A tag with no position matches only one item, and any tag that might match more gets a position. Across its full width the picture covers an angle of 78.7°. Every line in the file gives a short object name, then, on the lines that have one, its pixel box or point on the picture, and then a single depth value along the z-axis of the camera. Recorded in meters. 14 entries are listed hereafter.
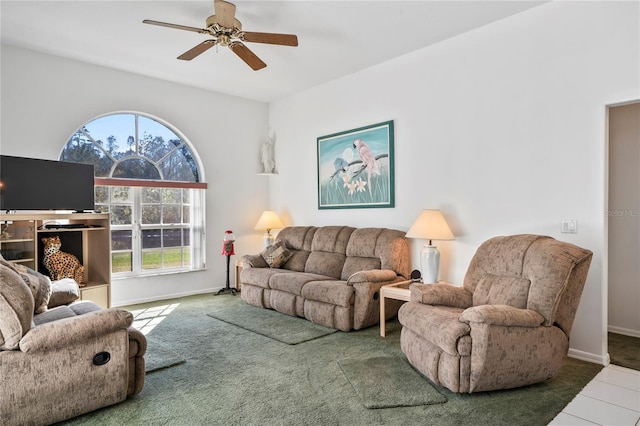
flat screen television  3.68
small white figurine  6.24
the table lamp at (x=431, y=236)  3.76
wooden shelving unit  3.62
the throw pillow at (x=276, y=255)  5.17
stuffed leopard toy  3.86
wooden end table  3.61
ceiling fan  3.07
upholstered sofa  3.90
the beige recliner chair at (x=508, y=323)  2.41
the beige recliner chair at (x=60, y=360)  2.05
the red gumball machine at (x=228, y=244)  5.65
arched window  4.91
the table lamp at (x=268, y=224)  5.91
